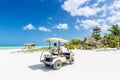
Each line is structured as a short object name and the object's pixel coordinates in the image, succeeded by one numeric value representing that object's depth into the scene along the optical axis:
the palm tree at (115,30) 18.29
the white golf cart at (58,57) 3.75
